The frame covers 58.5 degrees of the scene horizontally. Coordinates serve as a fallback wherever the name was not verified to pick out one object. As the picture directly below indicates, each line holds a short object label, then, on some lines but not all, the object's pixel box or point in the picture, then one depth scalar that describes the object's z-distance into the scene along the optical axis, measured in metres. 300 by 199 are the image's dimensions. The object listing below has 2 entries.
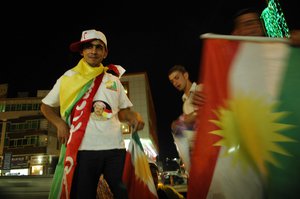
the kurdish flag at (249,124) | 1.75
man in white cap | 2.45
